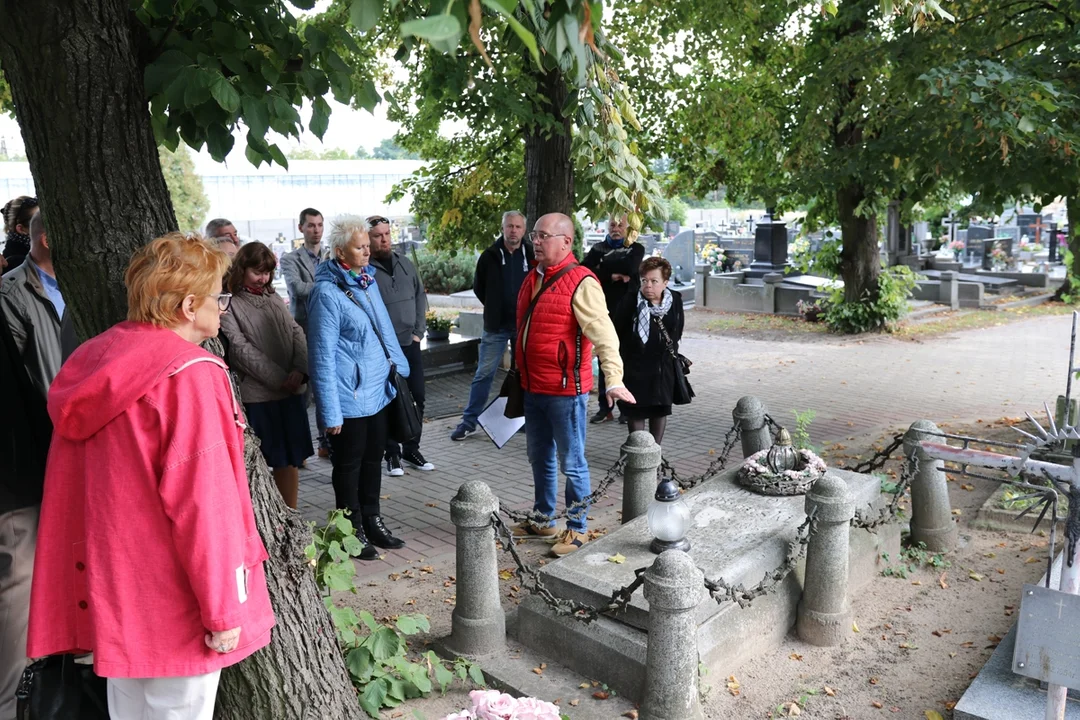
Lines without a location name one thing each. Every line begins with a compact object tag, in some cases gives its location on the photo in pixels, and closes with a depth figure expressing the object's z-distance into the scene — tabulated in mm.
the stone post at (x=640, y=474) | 5730
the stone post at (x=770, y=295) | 20328
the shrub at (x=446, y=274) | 22391
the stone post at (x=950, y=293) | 20094
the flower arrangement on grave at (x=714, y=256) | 24125
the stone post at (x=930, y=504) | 5797
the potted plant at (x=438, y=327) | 12750
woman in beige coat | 5477
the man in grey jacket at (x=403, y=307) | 7531
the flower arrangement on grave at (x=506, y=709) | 2486
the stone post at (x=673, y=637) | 3719
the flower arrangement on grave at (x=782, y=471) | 5414
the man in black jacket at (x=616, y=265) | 8078
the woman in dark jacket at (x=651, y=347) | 6637
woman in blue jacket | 5160
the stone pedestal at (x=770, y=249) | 22219
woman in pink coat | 2498
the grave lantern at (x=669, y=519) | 4449
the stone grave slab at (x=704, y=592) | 4211
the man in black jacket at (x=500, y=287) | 8344
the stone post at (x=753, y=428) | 6531
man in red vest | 5402
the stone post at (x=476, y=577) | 4414
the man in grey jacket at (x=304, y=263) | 7809
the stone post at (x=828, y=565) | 4562
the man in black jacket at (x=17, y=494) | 3441
